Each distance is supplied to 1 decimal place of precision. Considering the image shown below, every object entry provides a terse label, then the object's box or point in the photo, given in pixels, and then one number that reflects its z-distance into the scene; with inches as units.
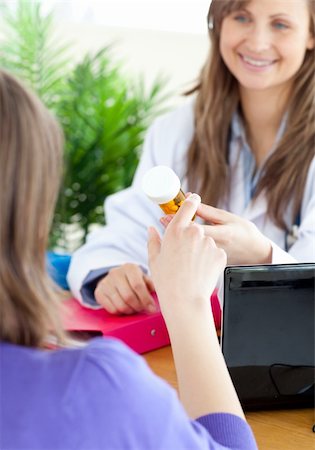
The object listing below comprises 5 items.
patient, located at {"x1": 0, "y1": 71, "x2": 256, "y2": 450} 34.7
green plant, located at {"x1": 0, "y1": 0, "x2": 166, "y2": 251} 100.8
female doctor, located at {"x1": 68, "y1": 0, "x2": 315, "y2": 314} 64.1
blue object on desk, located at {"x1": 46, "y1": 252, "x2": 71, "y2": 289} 65.0
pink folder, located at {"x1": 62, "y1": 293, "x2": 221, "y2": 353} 55.0
